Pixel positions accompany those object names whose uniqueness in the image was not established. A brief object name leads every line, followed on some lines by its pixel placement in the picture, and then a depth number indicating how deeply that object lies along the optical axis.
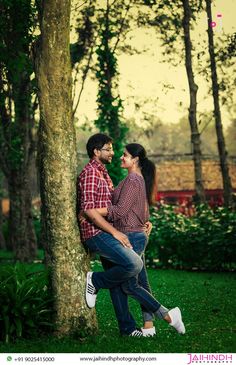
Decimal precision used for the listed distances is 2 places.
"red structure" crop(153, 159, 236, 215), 41.50
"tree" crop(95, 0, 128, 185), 21.47
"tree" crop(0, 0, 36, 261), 19.31
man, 6.50
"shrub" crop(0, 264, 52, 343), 6.63
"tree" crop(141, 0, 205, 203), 21.03
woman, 6.70
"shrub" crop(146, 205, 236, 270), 16.03
